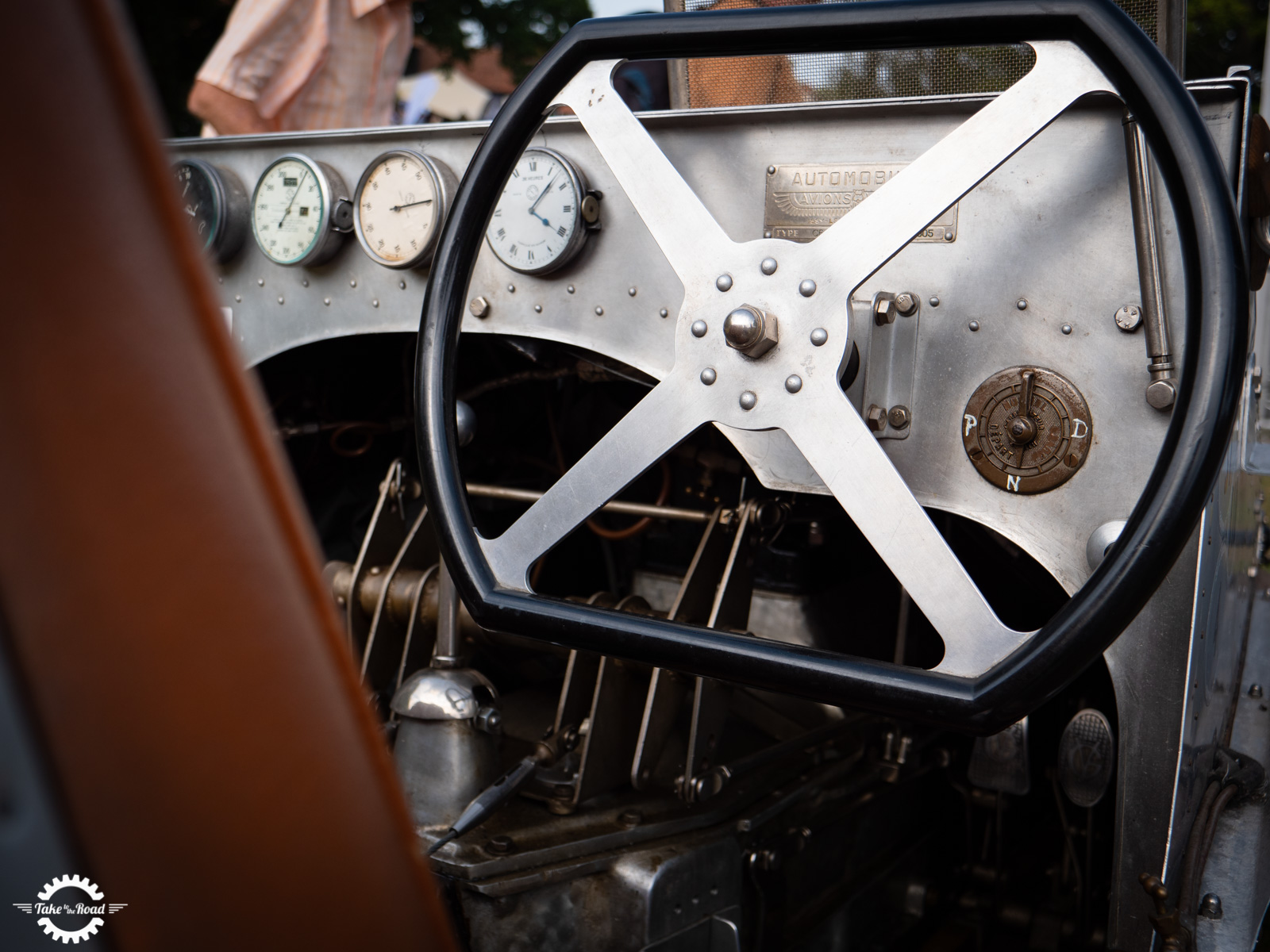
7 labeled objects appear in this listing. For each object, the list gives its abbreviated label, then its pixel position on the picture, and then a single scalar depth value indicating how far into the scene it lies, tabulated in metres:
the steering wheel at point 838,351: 0.77
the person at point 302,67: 2.38
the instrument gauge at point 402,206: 1.39
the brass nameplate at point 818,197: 1.09
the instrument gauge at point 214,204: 1.58
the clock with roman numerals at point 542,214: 1.26
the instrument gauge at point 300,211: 1.49
